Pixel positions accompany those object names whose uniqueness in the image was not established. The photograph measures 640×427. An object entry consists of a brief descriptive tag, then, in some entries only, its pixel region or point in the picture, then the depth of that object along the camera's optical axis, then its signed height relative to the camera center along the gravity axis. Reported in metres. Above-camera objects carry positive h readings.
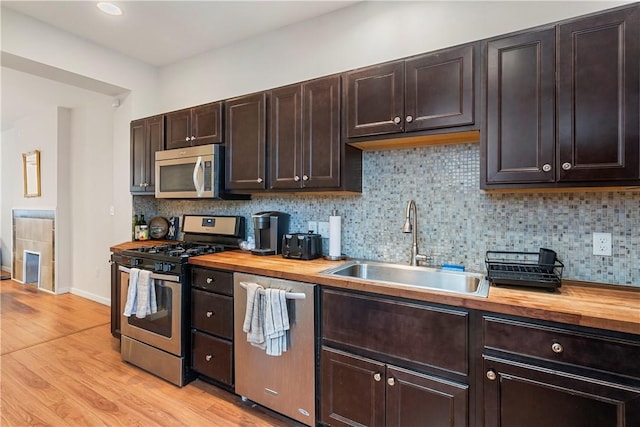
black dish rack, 1.52 -0.29
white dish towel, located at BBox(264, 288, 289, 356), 1.86 -0.64
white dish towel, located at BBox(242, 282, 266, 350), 1.91 -0.63
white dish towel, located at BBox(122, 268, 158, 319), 2.41 -0.64
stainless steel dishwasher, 1.85 -0.93
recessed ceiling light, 2.42 +1.59
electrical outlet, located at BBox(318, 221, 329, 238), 2.54 -0.12
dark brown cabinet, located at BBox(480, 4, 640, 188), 1.39 +0.51
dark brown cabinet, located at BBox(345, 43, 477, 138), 1.72 +0.70
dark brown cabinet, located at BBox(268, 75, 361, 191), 2.15 +0.53
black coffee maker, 2.57 -0.16
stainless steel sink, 1.88 -0.40
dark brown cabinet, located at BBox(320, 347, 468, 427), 1.47 -0.92
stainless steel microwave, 2.69 +0.37
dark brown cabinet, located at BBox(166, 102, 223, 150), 2.73 +0.79
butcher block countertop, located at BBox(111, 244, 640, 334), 1.20 -0.38
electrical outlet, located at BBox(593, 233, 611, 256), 1.67 -0.16
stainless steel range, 2.35 -0.80
